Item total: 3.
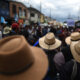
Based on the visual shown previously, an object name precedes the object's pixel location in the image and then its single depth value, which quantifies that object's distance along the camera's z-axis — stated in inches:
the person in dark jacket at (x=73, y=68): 43.0
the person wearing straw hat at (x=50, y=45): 65.2
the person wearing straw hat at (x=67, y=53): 50.6
